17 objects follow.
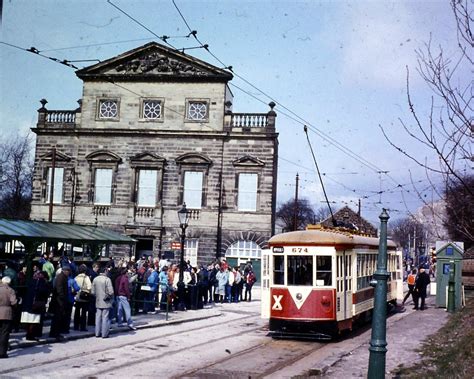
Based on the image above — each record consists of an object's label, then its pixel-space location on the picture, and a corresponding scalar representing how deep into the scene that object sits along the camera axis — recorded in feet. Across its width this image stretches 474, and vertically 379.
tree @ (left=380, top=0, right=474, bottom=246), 24.77
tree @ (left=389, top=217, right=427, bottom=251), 378.12
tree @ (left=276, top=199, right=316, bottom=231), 323.98
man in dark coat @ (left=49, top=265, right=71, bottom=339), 52.75
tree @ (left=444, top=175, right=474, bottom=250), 26.92
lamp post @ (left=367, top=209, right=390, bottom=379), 29.68
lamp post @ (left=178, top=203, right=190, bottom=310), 82.43
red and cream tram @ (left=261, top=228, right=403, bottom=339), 56.85
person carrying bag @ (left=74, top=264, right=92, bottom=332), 58.03
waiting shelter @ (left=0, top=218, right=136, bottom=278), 57.47
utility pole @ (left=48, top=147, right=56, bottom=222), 130.21
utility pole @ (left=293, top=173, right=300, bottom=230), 157.25
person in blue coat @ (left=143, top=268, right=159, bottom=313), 75.97
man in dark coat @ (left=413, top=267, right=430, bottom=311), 88.22
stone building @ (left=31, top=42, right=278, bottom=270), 137.90
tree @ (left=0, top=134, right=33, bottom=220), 182.91
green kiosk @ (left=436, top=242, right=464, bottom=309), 88.53
